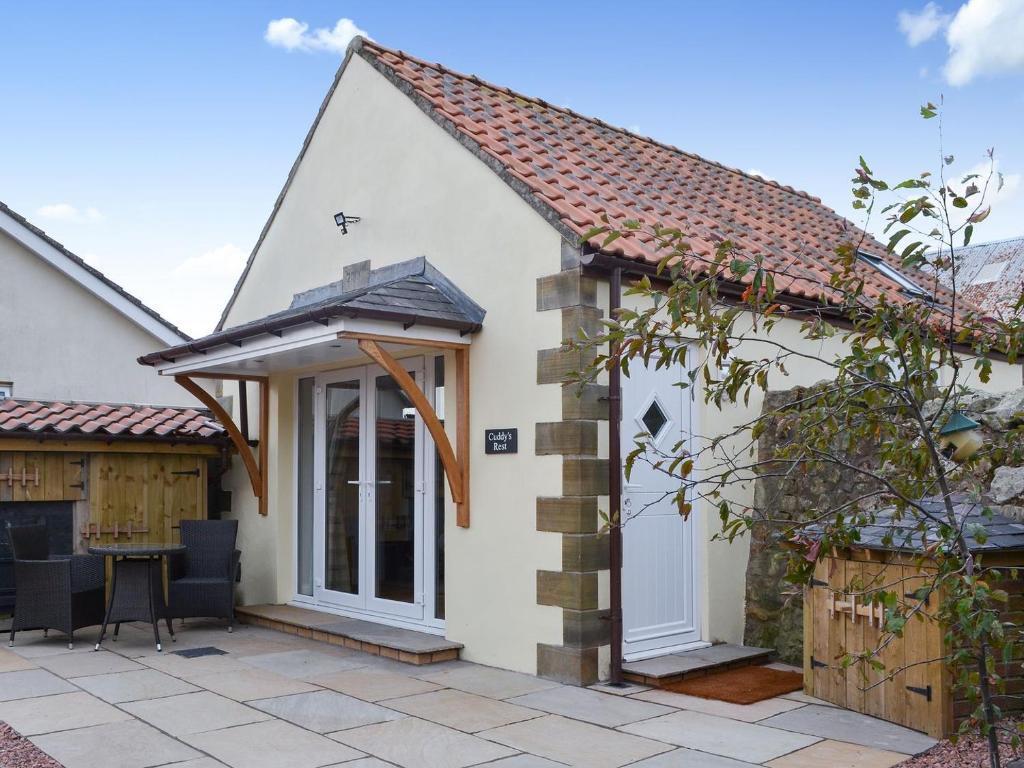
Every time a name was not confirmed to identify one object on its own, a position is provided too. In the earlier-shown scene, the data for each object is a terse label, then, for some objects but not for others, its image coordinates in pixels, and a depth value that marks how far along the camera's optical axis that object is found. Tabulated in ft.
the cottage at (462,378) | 23.34
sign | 24.38
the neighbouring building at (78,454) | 32.30
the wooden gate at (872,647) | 17.89
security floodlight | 30.91
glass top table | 27.78
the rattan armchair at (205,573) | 30.27
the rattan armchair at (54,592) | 27.53
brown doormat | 21.47
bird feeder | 13.98
